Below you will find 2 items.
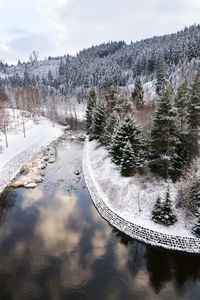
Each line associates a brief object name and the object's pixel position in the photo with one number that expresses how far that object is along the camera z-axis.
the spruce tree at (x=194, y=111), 26.78
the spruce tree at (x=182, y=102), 30.05
